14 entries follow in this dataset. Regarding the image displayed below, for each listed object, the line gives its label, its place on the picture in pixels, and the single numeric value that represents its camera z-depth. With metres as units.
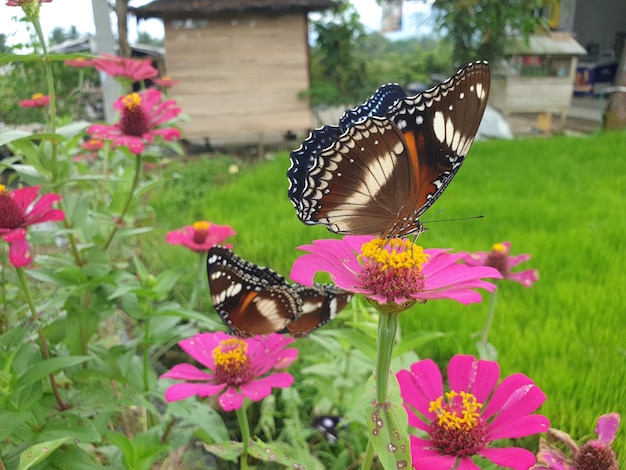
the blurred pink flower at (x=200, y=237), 0.29
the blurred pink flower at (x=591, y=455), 0.17
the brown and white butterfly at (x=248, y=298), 0.21
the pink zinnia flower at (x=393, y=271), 0.13
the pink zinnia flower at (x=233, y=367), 0.19
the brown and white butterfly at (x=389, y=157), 0.15
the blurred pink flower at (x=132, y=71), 0.34
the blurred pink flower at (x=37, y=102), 0.43
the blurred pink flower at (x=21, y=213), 0.20
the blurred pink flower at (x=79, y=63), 0.37
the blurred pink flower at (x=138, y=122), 0.28
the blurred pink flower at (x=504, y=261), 0.29
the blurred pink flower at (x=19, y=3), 0.22
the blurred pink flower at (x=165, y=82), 0.60
